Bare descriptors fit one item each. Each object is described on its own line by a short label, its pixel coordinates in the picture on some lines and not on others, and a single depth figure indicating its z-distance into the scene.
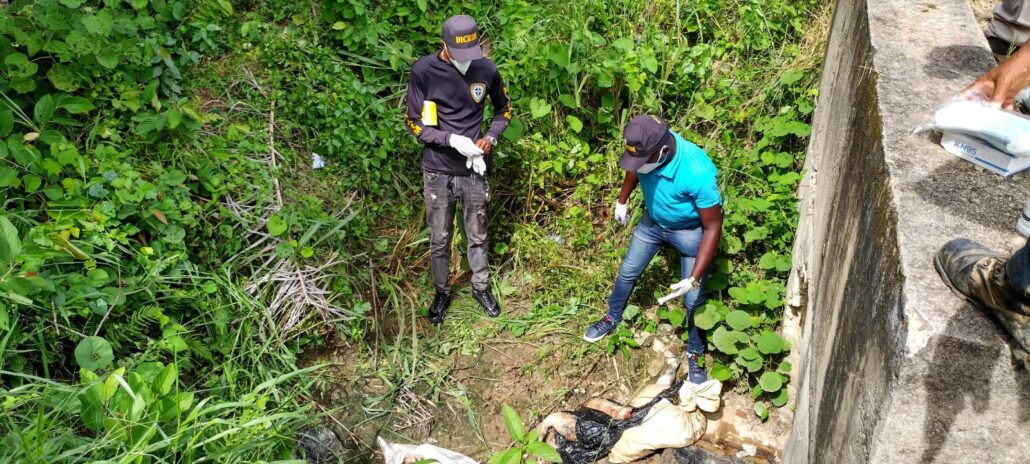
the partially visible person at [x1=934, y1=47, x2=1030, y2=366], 1.69
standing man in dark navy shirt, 3.97
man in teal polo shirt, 3.58
